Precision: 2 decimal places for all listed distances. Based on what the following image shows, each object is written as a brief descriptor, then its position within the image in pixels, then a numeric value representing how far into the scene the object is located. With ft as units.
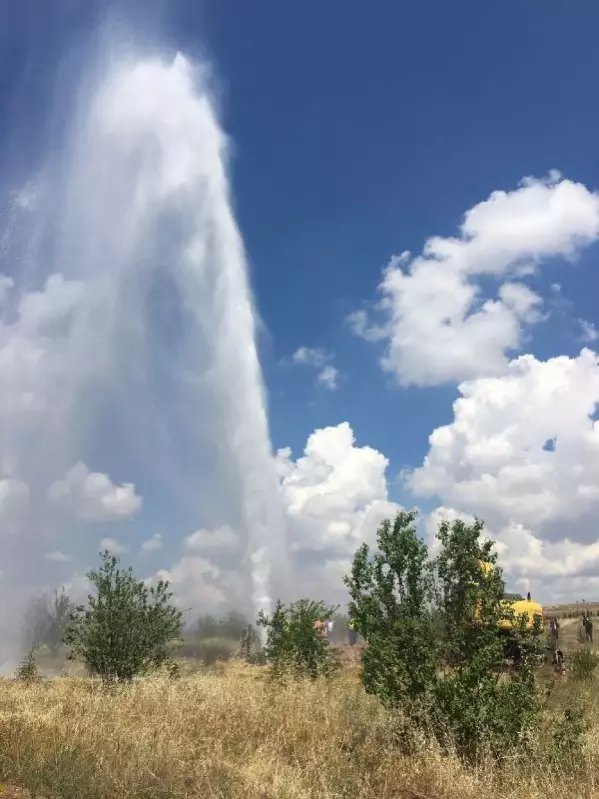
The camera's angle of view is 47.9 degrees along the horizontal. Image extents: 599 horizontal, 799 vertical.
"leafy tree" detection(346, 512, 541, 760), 36.94
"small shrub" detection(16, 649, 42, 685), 72.74
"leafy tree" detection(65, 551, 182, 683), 63.52
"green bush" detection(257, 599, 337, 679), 72.34
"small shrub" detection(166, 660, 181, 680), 61.78
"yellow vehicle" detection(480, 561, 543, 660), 41.16
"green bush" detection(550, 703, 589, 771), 34.45
